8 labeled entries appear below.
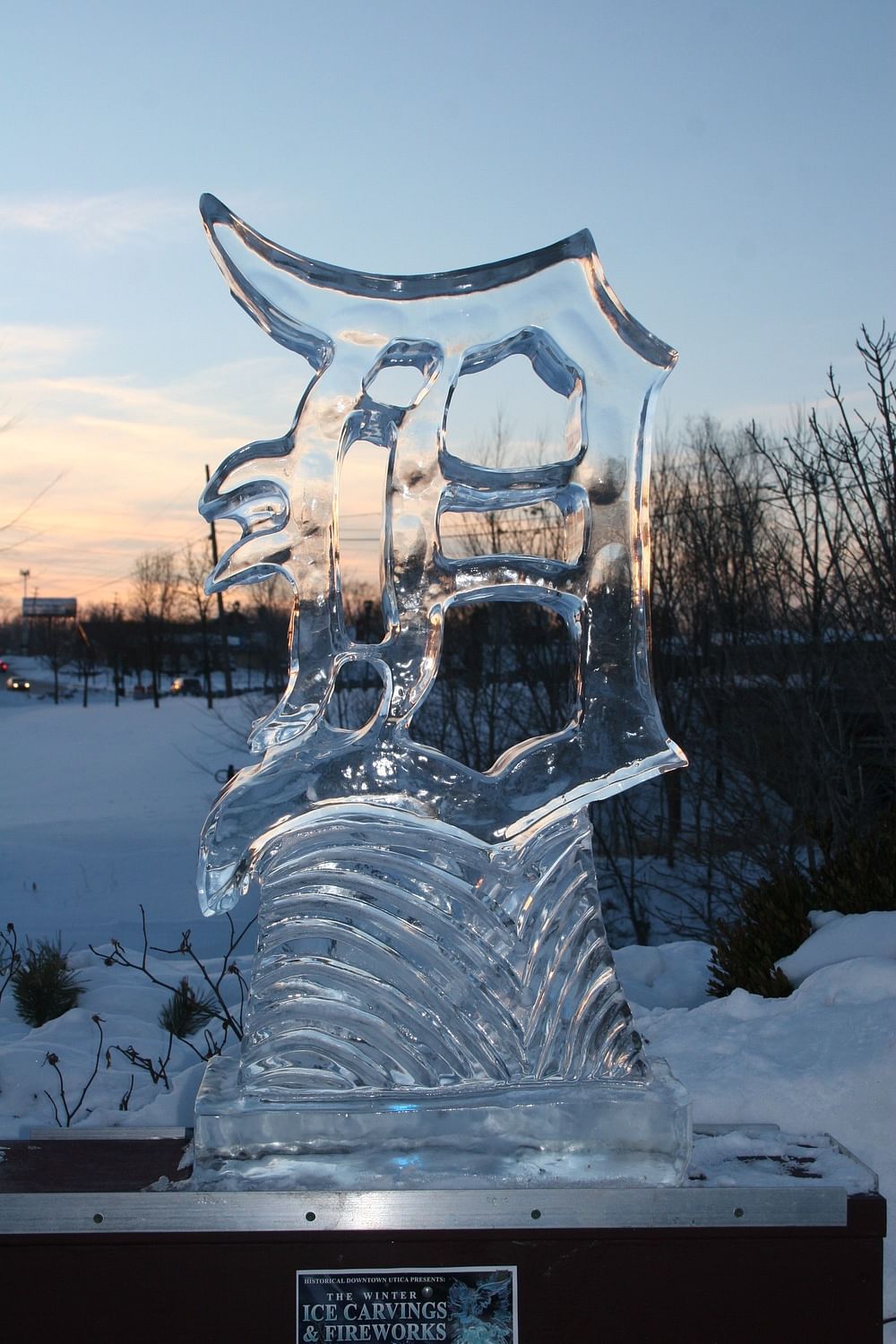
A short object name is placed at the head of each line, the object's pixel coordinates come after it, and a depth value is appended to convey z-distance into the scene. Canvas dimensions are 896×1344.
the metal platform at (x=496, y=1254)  2.66
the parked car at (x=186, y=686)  47.12
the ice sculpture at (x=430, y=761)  2.93
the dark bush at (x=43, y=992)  6.30
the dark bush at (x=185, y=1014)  6.01
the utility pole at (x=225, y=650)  22.21
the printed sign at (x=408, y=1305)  2.65
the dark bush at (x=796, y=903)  5.36
